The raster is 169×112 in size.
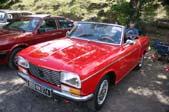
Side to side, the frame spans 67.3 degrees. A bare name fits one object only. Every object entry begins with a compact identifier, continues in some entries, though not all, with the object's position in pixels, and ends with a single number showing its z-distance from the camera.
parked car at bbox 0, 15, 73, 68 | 3.35
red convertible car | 2.11
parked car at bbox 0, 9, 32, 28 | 5.05
